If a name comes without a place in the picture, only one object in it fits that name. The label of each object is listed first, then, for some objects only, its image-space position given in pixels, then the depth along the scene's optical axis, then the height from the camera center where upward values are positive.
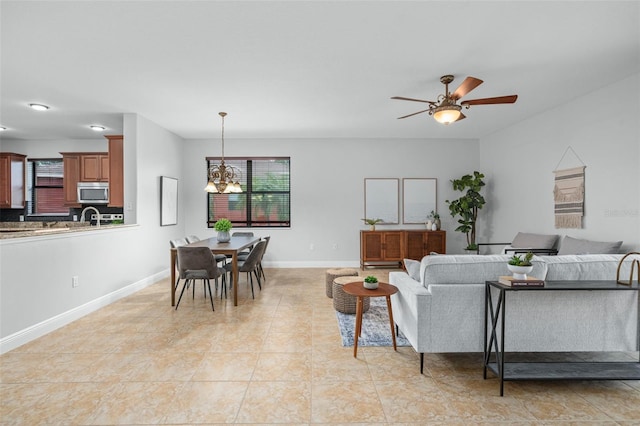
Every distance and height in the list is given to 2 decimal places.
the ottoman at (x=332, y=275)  4.22 -0.90
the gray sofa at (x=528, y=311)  2.14 -0.70
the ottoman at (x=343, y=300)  3.58 -1.06
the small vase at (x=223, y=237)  4.63 -0.44
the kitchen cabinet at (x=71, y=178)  5.71 +0.53
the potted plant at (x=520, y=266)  2.04 -0.37
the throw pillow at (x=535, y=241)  4.33 -0.45
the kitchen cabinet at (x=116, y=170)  4.93 +0.59
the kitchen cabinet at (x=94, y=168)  5.73 +0.72
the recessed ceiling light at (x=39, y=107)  4.33 +1.41
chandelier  4.52 +0.35
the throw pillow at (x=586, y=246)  3.38 -0.42
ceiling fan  3.05 +1.06
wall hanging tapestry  4.02 +0.19
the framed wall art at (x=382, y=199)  6.47 +0.20
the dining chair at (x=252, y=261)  4.24 -0.74
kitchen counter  5.20 -0.32
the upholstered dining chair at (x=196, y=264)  3.66 -0.67
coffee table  2.53 -0.69
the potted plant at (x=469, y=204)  5.80 +0.10
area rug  2.86 -1.22
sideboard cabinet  6.07 -0.69
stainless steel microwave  5.64 +0.25
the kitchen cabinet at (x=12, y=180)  5.96 +0.51
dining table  3.86 -0.54
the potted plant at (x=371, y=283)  2.62 -0.63
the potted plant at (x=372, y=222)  6.19 -0.27
